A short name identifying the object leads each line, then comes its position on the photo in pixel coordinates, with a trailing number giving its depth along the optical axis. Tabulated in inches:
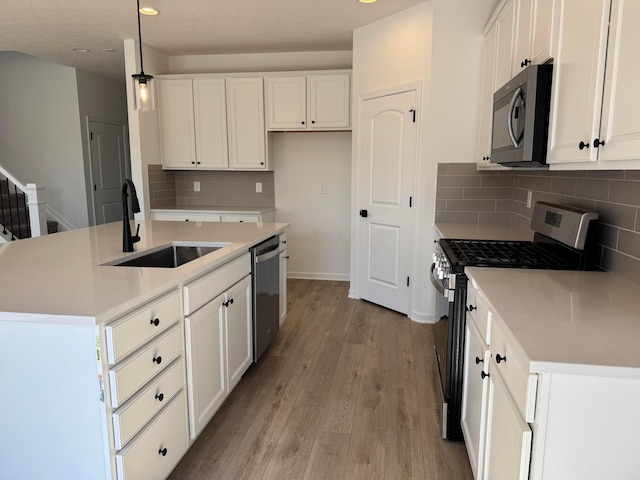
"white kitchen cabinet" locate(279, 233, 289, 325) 126.4
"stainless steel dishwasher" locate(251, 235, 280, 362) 105.7
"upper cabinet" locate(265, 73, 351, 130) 174.7
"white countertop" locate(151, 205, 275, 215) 180.9
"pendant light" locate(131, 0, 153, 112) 101.3
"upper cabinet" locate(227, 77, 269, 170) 181.6
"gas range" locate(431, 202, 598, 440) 74.0
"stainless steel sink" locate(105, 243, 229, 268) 92.8
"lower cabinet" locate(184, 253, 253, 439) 74.0
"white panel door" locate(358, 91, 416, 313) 146.5
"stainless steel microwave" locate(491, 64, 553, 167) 71.3
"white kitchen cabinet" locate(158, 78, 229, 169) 184.2
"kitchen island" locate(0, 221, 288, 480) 52.6
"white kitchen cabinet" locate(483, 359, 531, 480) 42.6
